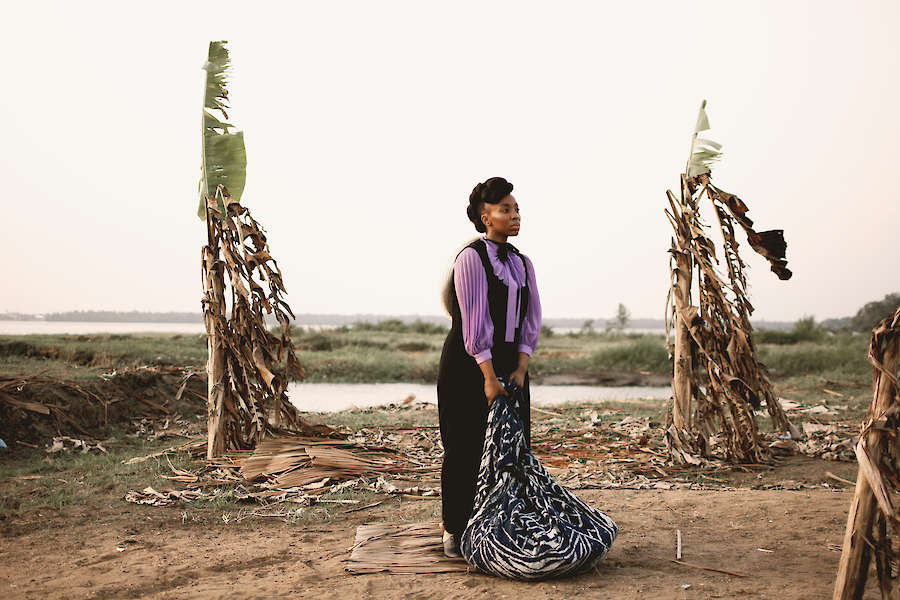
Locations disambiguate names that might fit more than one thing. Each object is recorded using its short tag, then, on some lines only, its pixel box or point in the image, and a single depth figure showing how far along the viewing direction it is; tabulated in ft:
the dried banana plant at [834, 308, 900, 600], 7.79
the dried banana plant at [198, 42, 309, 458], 19.67
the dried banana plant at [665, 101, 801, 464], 19.12
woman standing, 10.94
